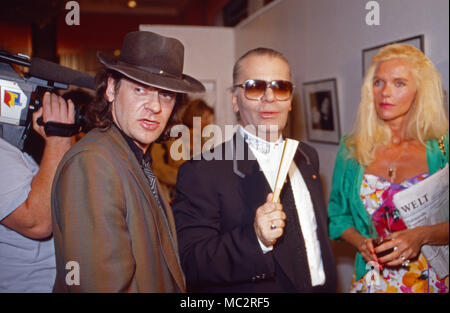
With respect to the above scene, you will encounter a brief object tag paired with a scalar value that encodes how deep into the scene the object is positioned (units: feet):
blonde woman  3.77
